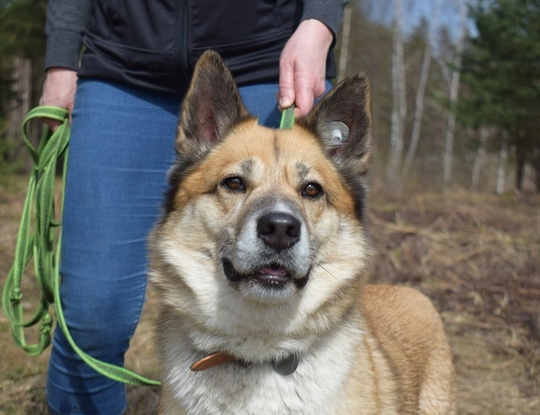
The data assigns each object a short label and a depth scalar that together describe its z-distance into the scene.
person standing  2.41
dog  2.02
